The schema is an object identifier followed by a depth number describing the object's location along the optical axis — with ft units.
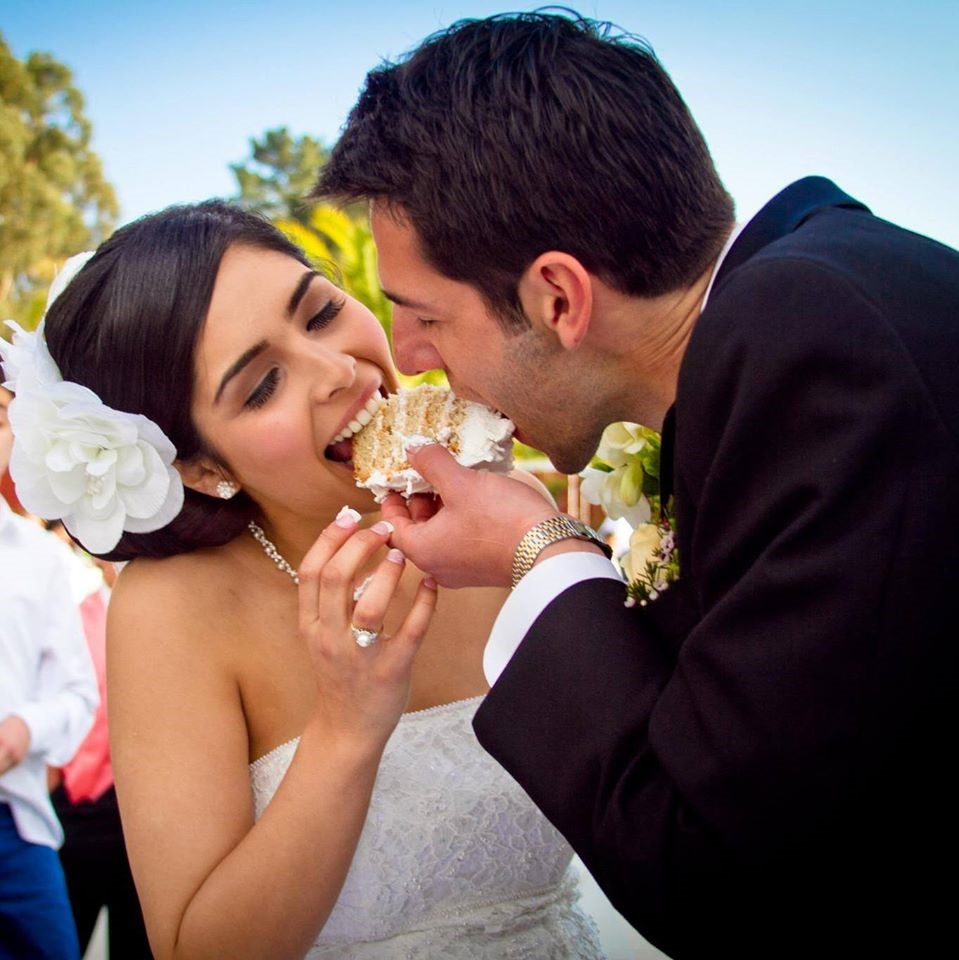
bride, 8.27
